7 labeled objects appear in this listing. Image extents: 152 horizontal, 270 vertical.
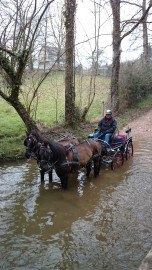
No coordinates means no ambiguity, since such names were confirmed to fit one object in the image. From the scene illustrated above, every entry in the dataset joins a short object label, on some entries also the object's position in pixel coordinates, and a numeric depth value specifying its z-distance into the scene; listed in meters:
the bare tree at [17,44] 6.73
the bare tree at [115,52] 12.61
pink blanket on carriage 6.92
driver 6.75
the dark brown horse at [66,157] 4.91
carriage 6.44
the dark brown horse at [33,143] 4.85
